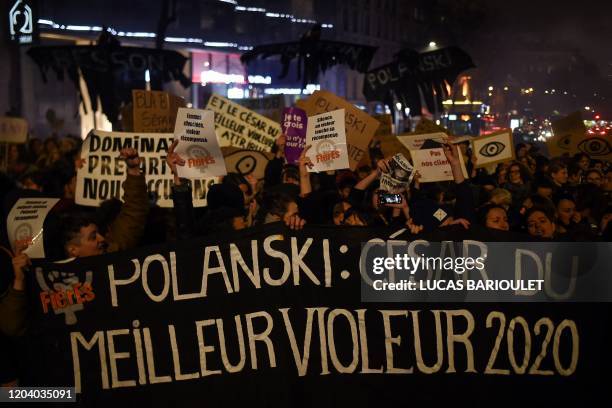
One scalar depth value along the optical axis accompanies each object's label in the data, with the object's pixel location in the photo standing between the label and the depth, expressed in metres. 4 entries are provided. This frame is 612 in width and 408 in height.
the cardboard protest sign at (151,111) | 9.05
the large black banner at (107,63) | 15.34
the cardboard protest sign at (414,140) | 8.28
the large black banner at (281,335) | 4.29
